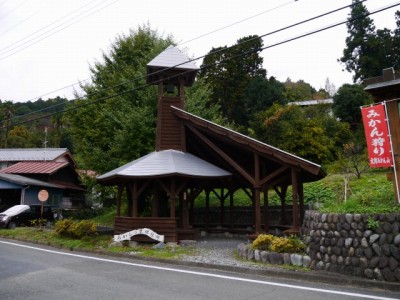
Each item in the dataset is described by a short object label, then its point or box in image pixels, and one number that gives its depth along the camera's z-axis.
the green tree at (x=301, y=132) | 24.78
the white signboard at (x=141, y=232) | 12.93
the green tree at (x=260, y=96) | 35.69
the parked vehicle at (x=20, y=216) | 20.15
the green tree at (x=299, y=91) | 46.78
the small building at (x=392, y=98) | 8.84
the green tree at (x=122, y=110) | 20.38
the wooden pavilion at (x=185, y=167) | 13.05
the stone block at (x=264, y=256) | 9.21
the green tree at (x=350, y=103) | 30.39
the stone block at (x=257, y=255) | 9.40
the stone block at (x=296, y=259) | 8.56
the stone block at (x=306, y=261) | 8.42
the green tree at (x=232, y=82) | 37.19
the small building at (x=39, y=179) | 25.86
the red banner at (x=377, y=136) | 8.88
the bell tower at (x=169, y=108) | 15.96
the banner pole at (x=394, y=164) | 8.55
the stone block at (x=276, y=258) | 8.89
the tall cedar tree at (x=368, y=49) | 32.78
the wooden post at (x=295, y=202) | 11.91
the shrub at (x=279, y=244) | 9.07
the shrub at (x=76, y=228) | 14.14
